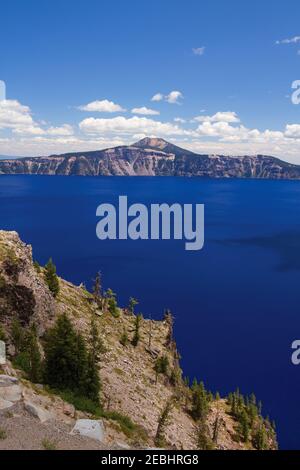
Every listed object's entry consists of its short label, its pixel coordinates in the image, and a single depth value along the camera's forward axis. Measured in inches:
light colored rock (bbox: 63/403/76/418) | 1471.5
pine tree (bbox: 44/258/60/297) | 3179.1
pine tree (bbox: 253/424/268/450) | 3029.0
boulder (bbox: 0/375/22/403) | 1302.9
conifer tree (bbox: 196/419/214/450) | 2354.7
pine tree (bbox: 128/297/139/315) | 4242.1
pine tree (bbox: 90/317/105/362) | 2603.1
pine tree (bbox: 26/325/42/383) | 1822.1
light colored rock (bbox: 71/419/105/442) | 1162.6
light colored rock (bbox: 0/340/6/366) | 1624.1
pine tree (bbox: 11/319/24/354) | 2128.6
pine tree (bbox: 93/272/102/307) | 3828.7
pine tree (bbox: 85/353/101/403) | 1860.2
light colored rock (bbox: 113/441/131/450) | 1135.8
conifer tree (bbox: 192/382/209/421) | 3107.8
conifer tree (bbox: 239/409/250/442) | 3166.8
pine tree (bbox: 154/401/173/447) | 1878.7
